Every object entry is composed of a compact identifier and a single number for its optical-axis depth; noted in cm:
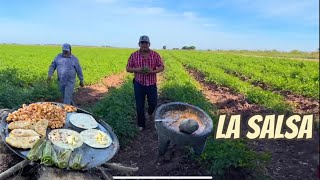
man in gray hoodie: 508
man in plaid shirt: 473
